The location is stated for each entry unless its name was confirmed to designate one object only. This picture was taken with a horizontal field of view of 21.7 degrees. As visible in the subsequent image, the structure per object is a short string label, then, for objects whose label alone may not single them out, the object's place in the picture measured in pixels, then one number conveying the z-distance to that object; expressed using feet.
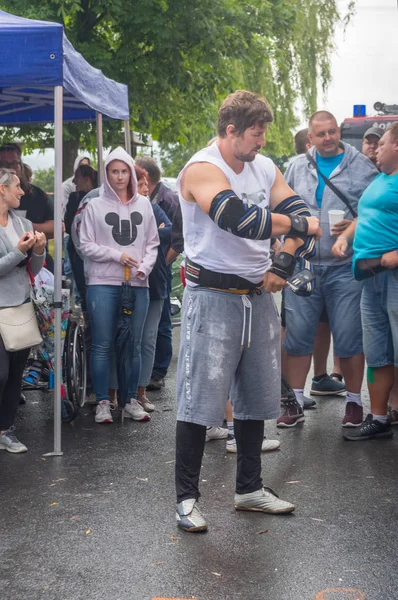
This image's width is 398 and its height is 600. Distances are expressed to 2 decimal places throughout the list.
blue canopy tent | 21.33
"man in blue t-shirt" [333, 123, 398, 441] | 22.36
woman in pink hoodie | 25.35
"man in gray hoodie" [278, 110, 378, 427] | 24.38
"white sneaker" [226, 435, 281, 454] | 22.20
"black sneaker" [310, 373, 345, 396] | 28.94
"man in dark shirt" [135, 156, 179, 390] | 29.50
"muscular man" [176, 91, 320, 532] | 16.49
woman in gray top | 21.80
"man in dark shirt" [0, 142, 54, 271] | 26.94
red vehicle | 45.42
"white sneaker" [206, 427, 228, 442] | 23.58
